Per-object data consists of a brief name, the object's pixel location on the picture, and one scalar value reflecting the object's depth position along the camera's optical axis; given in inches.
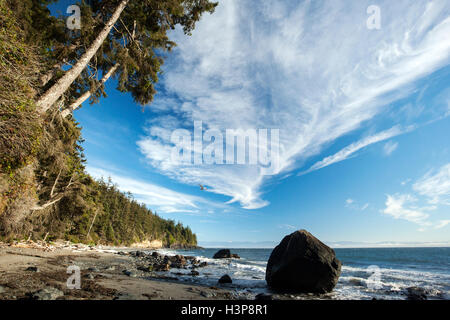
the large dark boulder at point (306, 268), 405.1
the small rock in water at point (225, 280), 485.0
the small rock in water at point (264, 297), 328.7
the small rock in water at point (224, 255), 1913.1
